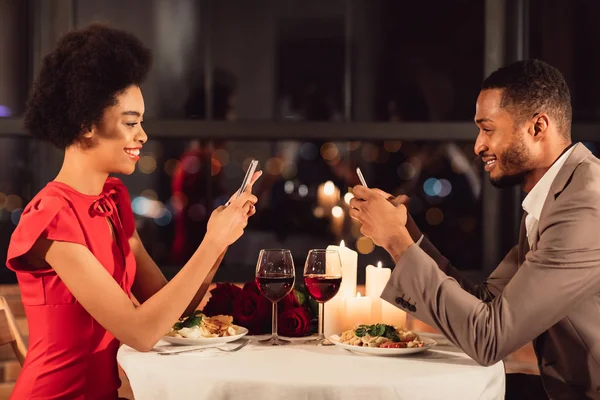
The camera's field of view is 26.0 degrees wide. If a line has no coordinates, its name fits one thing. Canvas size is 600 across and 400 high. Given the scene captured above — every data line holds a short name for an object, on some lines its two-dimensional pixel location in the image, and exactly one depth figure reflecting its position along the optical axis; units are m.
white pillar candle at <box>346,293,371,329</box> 3.07
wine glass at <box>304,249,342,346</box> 2.97
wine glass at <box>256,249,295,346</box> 2.96
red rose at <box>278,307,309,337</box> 3.05
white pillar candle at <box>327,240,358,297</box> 3.12
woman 2.91
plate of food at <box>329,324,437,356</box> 2.86
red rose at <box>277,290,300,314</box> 3.10
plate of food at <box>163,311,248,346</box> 2.92
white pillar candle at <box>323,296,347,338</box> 3.07
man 2.83
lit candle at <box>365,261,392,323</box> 3.07
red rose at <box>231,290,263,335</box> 3.10
